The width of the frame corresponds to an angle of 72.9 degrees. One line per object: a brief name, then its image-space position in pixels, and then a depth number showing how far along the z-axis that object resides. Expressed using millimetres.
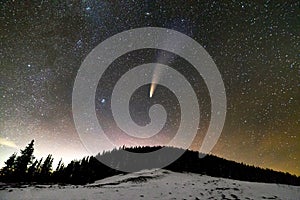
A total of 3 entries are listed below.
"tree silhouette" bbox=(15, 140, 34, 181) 49119
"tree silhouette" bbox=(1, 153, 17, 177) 48559
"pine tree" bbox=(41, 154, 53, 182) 66125
